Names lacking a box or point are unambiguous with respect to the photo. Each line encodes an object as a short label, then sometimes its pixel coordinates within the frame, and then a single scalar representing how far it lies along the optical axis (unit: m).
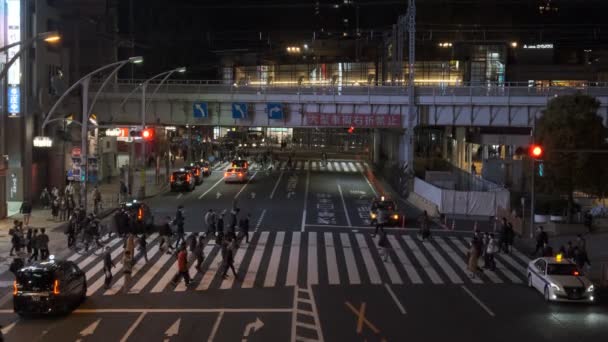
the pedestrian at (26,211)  35.44
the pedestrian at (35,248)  26.67
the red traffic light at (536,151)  27.92
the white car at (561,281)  21.31
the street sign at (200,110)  56.09
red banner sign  55.31
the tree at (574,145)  38.75
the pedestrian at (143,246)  27.64
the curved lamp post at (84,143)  34.59
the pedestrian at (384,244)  28.69
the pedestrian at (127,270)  22.45
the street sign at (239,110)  55.81
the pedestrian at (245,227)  32.06
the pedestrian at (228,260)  24.52
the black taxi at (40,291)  18.61
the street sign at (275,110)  55.44
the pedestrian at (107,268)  22.66
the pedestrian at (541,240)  29.81
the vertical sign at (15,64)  39.19
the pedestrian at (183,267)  22.86
